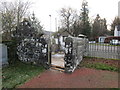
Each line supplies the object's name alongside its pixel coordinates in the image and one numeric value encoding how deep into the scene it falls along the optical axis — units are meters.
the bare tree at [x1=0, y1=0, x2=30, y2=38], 7.19
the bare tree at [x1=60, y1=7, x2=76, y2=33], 22.42
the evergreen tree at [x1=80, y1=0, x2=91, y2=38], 21.95
